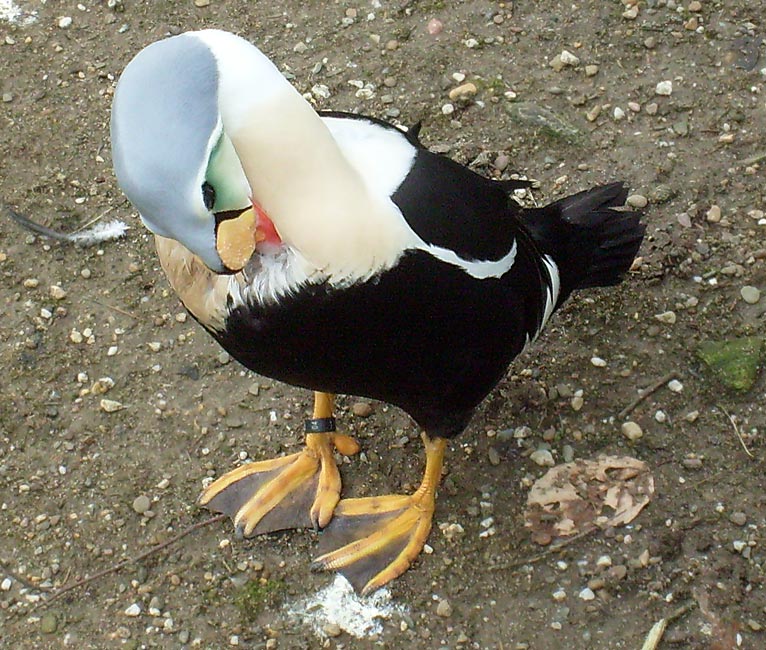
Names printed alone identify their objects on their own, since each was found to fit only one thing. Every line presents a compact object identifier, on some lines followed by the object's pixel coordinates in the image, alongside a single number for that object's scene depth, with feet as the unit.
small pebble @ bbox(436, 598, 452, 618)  8.50
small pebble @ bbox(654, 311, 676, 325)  9.86
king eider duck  5.15
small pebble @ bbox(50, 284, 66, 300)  10.69
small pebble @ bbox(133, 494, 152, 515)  9.26
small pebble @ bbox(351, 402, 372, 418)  9.80
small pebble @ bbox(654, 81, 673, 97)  11.44
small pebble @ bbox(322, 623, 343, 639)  8.48
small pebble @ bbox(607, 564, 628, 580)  8.41
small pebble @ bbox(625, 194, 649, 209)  10.61
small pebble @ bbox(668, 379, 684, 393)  9.46
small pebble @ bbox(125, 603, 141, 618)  8.68
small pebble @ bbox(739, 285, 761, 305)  9.84
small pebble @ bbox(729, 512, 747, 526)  8.57
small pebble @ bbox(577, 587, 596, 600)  8.40
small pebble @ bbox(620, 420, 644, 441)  9.22
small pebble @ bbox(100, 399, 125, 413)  9.89
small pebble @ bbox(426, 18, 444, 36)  12.40
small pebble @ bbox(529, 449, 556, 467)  9.23
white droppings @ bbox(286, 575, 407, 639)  8.53
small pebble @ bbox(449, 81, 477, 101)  11.73
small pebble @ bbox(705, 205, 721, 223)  10.40
